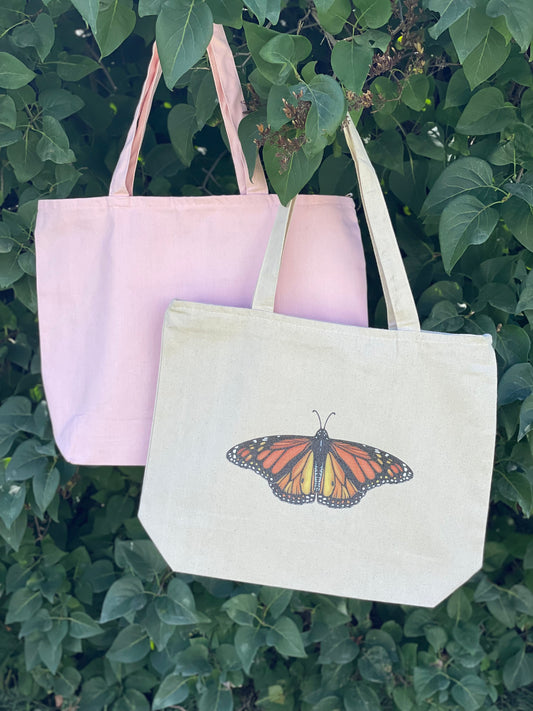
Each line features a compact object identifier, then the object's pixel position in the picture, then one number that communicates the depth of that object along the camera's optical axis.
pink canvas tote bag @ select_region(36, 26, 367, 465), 0.83
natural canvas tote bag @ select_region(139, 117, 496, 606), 0.76
